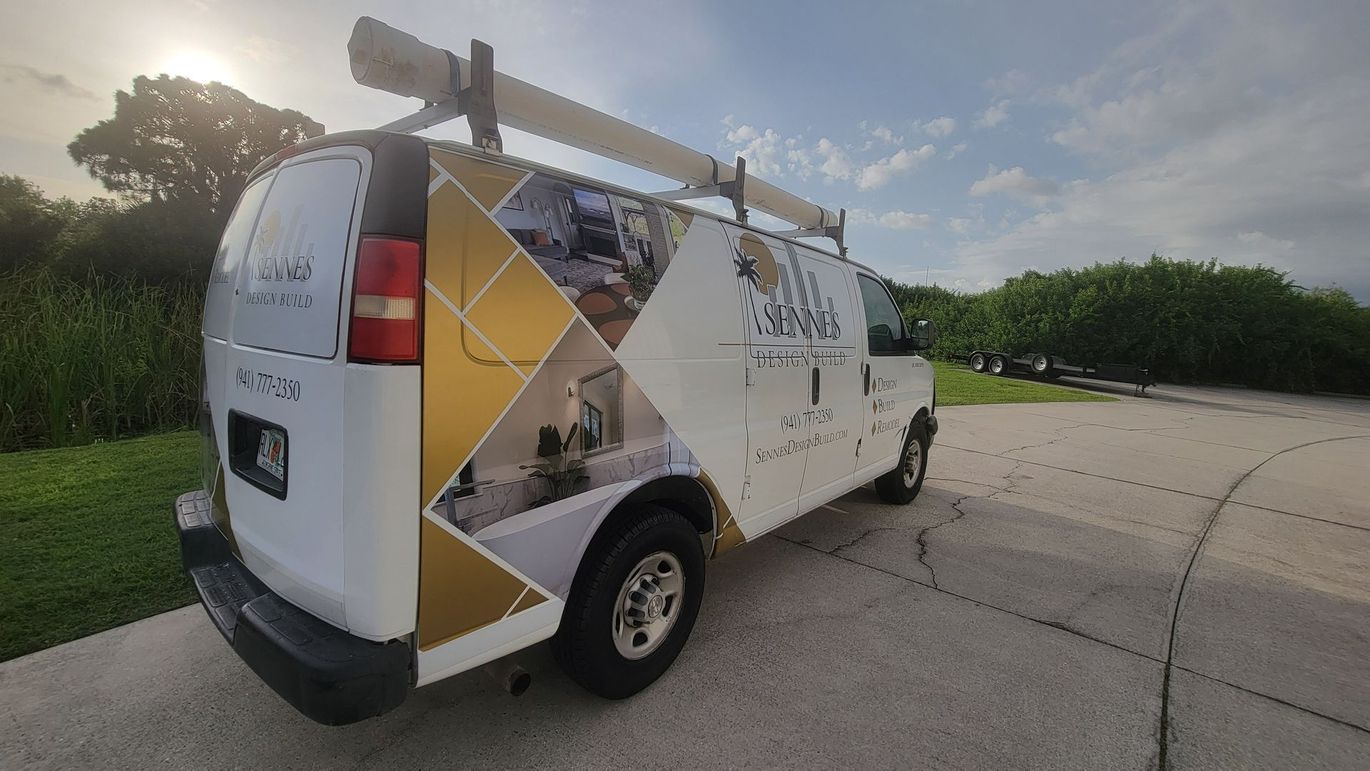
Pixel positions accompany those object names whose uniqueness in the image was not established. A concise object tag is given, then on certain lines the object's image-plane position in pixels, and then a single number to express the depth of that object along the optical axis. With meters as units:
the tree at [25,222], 15.24
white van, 1.67
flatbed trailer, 17.55
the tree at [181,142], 23.45
